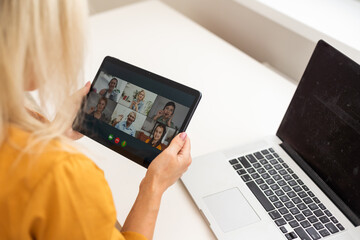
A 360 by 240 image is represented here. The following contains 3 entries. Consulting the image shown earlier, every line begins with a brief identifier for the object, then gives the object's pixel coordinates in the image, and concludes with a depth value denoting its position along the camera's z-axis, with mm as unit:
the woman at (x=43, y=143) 456
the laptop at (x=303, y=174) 702
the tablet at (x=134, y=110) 756
